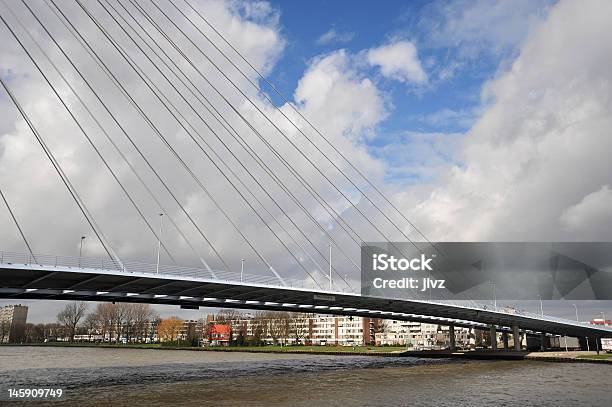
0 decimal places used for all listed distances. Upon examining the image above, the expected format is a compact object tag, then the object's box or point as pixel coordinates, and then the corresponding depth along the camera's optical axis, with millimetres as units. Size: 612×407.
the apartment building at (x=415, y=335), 169000
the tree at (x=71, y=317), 151250
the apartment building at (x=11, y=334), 192875
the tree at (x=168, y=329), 168875
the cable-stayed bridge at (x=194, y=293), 32781
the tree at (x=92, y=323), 156562
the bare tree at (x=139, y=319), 153250
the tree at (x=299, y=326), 158250
